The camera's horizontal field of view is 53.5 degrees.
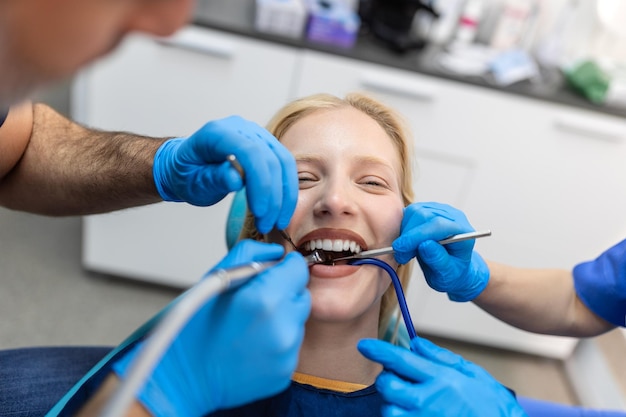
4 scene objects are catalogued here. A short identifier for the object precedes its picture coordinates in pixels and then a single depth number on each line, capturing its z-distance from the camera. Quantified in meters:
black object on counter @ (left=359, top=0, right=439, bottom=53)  2.12
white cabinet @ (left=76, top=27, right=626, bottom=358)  2.02
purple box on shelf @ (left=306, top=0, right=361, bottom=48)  2.00
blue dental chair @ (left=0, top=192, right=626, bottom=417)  1.10
